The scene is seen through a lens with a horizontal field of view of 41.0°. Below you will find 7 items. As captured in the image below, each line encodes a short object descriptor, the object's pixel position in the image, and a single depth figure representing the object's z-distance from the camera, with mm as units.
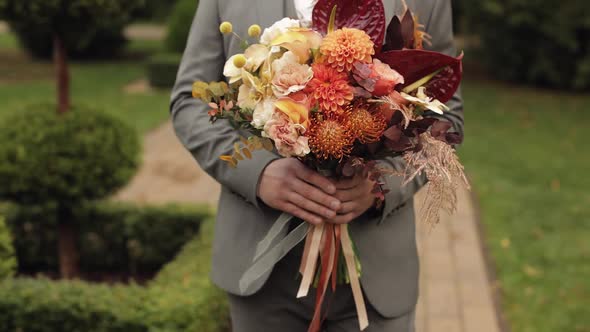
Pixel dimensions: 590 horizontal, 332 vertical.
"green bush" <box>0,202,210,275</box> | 5461
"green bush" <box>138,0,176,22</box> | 21156
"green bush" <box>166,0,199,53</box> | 14422
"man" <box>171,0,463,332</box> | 2219
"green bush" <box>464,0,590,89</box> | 13281
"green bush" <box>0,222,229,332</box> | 3771
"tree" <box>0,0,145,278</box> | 4492
